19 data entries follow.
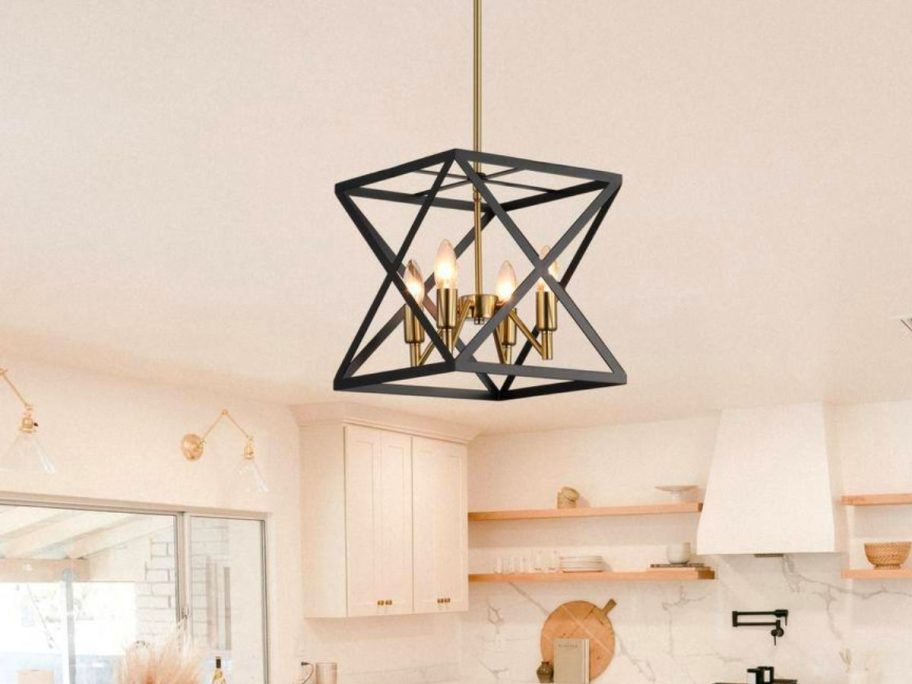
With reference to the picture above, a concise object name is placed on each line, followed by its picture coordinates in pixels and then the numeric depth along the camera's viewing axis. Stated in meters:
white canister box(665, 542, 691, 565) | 7.46
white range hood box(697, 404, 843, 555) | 6.96
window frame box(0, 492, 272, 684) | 5.50
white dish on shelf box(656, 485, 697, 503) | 7.52
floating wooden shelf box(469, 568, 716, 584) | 7.35
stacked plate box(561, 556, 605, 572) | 7.75
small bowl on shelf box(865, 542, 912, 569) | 6.77
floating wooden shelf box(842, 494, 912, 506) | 6.84
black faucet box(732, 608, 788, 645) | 7.22
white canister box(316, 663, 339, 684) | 6.79
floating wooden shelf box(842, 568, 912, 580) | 6.68
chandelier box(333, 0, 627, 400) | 1.88
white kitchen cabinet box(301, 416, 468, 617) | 6.96
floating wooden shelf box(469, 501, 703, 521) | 7.44
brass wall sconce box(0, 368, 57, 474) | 4.71
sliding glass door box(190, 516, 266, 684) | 6.40
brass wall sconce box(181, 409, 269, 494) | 6.19
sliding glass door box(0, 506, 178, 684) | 5.36
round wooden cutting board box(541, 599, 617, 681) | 7.87
